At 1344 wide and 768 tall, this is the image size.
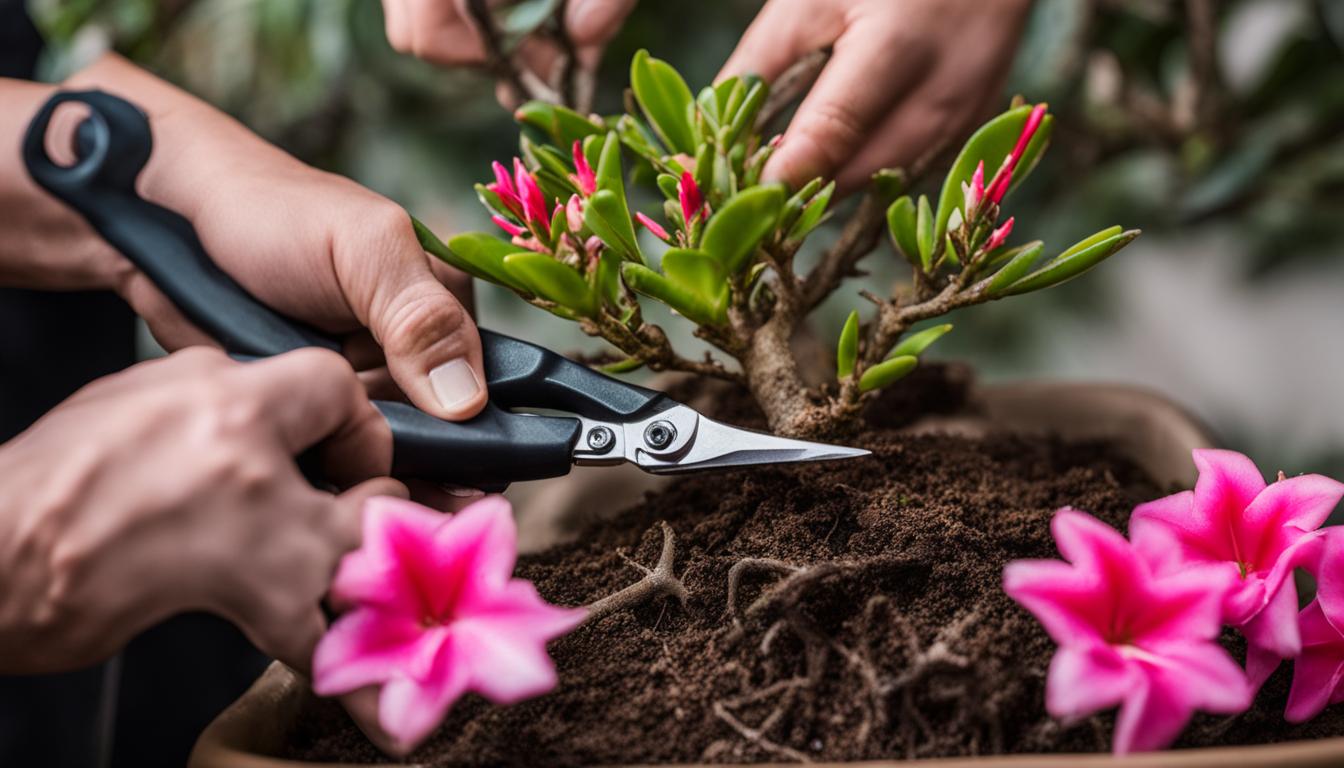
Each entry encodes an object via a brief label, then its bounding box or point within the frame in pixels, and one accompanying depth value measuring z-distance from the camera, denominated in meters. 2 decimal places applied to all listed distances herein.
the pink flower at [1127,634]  0.43
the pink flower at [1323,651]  0.52
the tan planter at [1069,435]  0.42
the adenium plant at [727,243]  0.58
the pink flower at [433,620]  0.44
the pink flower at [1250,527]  0.51
